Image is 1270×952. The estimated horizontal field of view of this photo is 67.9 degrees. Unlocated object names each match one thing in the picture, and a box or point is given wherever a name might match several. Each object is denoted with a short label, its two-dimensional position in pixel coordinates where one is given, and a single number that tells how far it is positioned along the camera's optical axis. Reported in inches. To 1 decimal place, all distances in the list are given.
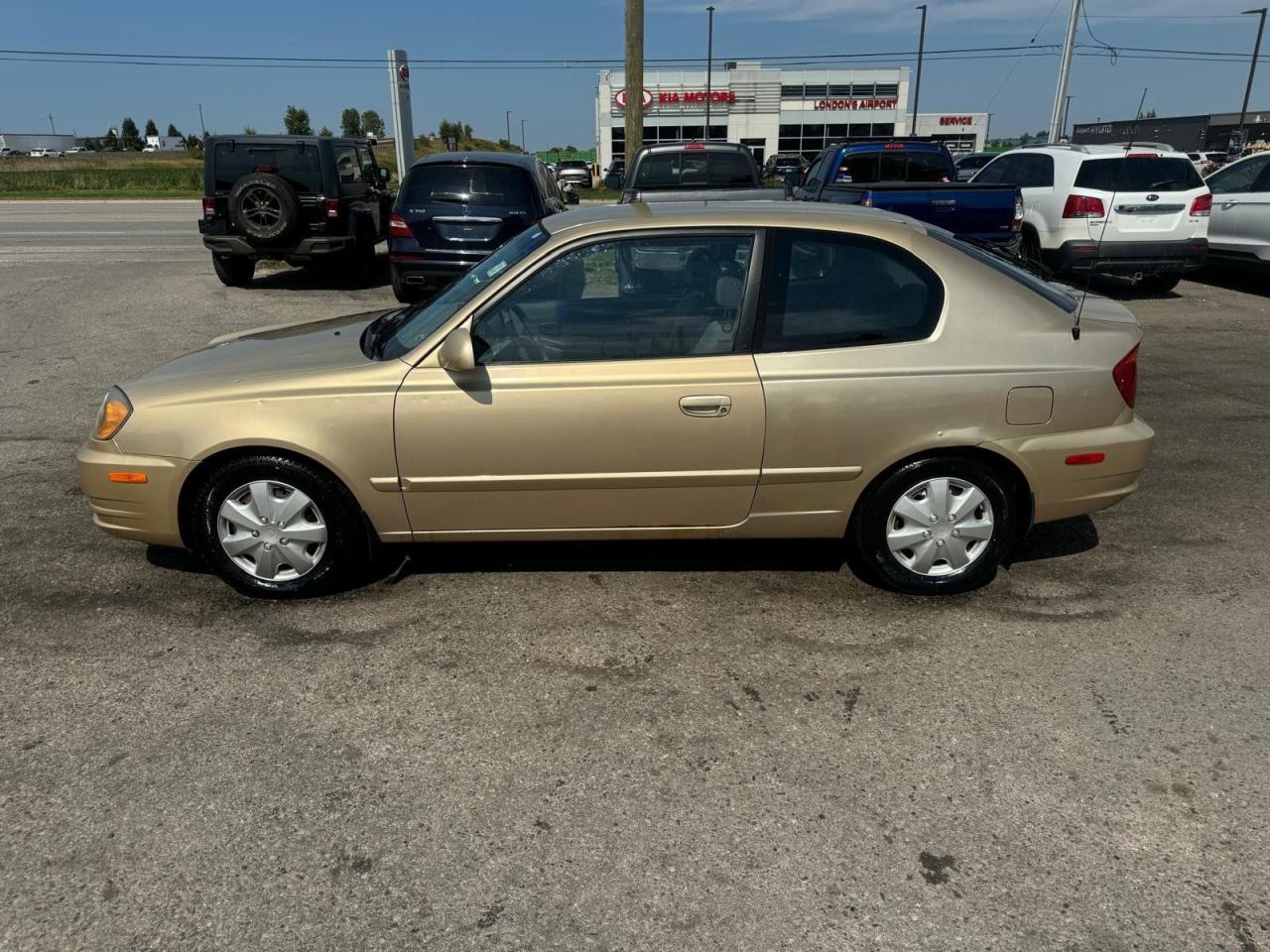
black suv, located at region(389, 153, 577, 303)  402.0
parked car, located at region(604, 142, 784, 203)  471.8
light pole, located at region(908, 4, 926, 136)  1884.8
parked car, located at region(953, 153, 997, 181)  979.3
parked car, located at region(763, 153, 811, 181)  759.8
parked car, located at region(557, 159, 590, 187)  1562.0
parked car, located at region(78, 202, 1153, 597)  146.6
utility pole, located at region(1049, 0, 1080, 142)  944.9
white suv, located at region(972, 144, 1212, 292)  430.3
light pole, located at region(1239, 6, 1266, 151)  1925.4
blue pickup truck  388.2
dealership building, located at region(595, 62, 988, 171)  2906.0
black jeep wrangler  460.1
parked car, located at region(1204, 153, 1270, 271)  448.1
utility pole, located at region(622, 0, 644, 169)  597.9
